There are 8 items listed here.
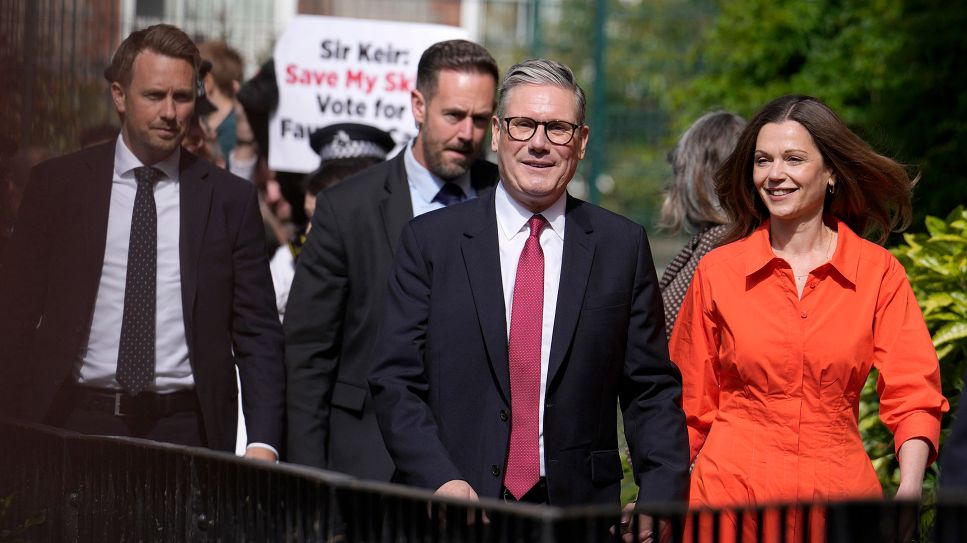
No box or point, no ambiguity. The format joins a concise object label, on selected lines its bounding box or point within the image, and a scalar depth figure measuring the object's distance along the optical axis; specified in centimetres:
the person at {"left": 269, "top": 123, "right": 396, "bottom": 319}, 1237
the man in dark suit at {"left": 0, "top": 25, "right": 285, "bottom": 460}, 767
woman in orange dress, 719
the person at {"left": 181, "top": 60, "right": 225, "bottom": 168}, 901
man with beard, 865
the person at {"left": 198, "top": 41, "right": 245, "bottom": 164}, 1521
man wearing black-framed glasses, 678
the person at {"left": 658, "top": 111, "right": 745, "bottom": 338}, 927
